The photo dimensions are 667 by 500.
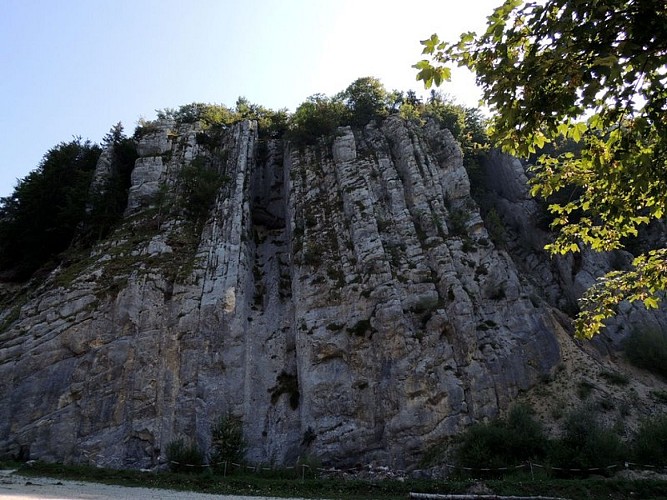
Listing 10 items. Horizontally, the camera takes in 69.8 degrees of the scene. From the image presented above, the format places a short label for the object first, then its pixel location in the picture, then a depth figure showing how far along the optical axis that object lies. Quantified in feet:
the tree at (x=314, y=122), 114.83
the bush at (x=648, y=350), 78.69
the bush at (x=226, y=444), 65.92
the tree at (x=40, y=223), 103.91
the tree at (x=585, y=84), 17.39
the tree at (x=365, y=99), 119.34
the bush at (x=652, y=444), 55.67
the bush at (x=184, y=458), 63.05
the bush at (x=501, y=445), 58.34
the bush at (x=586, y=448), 55.11
